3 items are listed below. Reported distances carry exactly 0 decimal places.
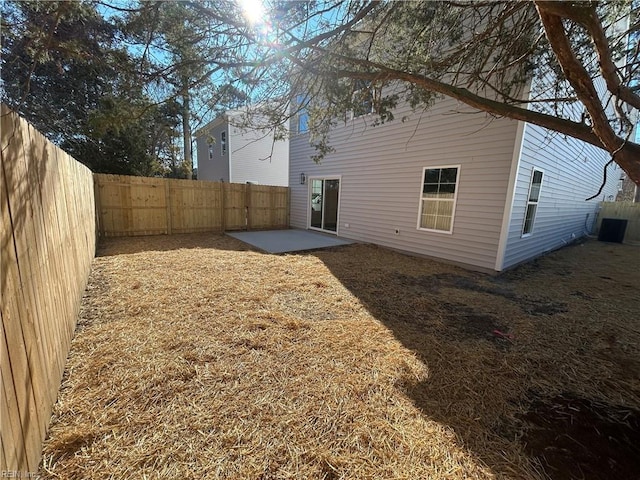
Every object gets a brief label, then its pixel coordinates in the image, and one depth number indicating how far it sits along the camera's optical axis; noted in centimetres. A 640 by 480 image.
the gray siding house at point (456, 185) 537
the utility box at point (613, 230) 1034
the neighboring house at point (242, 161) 1434
